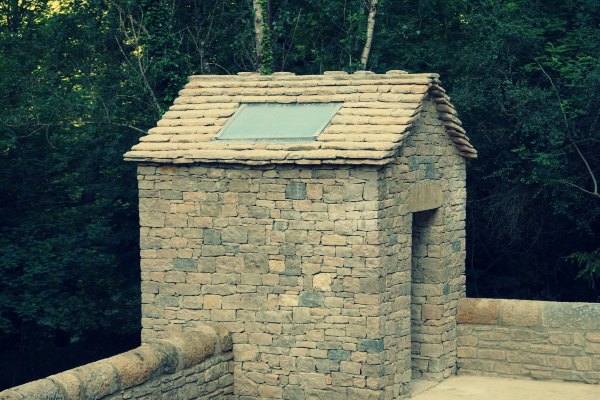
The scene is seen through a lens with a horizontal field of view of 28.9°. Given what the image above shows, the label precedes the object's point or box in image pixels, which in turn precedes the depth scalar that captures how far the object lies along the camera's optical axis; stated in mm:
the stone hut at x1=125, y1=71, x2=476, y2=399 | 11008
